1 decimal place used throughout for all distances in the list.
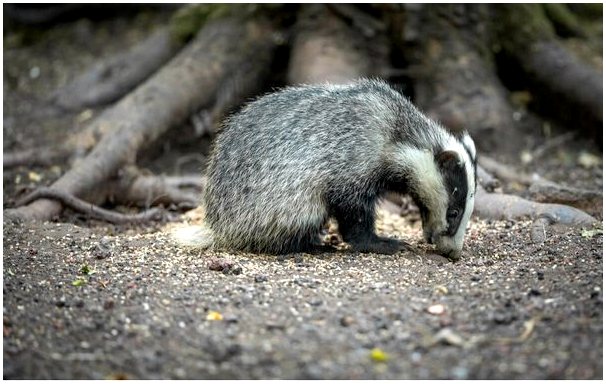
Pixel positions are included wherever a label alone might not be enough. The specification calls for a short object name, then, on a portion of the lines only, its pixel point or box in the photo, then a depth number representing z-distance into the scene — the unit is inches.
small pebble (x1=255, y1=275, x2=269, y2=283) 374.3
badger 447.2
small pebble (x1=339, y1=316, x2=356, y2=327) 304.8
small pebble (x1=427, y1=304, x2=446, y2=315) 315.3
